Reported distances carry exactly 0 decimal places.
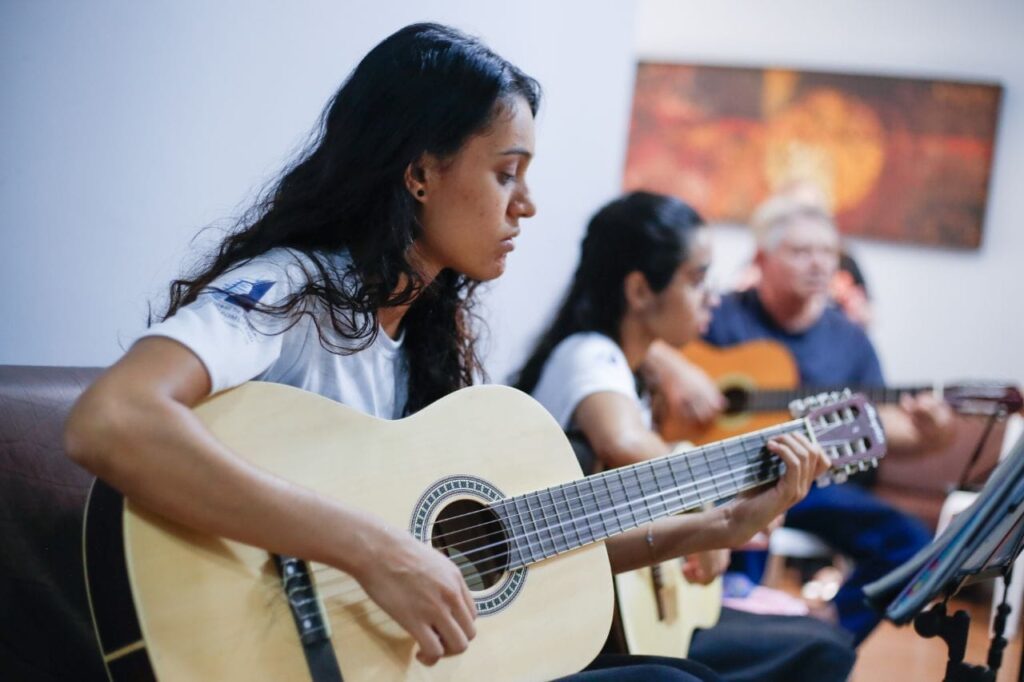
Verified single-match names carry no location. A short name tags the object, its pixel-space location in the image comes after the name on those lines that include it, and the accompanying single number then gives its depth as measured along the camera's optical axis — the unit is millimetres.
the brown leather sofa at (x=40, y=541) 1305
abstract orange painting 5832
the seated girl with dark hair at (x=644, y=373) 1849
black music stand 1479
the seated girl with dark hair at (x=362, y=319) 1160
